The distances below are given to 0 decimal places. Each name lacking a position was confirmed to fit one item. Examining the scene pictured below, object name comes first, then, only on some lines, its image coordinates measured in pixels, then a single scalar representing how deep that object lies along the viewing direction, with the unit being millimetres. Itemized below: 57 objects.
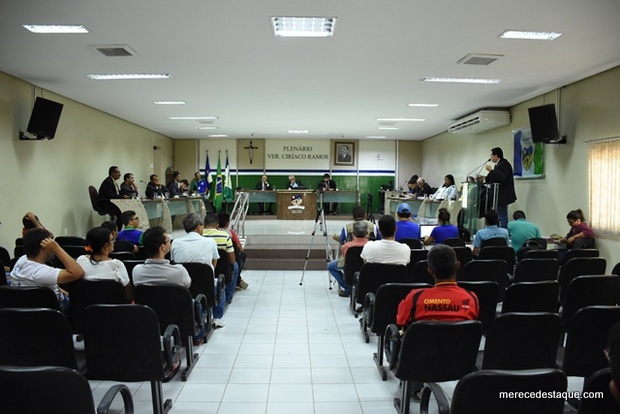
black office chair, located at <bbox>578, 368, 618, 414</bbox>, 1359
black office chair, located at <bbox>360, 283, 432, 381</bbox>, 3020
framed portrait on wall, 16062
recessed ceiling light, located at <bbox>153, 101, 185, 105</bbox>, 8719
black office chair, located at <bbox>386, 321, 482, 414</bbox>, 2104
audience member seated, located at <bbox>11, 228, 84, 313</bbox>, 2871
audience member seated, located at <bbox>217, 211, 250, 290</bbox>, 5312
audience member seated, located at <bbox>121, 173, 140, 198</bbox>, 9141
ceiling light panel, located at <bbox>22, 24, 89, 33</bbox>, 4457
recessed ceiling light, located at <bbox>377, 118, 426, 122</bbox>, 10797
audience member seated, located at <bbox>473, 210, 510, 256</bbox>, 5277
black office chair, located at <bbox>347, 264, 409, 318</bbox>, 3863
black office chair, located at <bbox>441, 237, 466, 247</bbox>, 5152
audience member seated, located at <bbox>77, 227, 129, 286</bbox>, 3000
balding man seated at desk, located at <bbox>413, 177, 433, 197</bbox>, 12016
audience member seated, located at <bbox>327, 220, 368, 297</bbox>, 4797
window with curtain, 5902
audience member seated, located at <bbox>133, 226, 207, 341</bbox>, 3162
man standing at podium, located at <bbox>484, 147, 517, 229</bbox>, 7844
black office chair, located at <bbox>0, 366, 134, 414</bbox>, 1436
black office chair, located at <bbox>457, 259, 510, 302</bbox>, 3916
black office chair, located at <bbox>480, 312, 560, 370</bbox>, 2203
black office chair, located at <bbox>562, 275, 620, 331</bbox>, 3117
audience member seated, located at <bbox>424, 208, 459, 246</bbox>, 5648
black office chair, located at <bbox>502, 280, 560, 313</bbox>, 3000
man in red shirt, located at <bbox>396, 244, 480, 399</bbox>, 2322
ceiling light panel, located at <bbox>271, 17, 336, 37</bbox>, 4348
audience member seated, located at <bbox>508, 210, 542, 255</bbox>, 5719
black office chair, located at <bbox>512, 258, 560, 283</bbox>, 4066
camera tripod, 6552
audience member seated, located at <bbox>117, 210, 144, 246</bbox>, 5164
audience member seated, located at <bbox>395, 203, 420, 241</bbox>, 5762
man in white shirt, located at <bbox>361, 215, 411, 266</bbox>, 4035
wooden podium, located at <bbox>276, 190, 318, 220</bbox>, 13081
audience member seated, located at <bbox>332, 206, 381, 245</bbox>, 5417
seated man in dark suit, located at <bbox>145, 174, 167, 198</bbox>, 10578
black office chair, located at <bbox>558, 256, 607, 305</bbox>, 3951
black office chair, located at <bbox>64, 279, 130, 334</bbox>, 2875
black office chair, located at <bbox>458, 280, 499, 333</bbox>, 2920
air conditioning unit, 9078
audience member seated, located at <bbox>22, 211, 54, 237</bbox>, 5309
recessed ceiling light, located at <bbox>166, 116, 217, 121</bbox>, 10734
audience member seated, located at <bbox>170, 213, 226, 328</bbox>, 4023
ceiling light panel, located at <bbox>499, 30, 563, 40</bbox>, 4605
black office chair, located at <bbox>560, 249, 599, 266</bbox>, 4621
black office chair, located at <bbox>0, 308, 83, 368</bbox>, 2141
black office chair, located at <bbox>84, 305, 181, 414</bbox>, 2256
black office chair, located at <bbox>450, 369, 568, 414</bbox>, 1419
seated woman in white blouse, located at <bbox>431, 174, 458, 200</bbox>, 9930
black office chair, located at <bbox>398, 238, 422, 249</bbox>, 5376
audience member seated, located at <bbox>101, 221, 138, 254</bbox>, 4770
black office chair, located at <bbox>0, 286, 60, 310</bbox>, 2709
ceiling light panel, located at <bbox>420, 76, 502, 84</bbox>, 6723
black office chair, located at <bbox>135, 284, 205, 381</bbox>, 2920
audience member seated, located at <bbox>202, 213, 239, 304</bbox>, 4641
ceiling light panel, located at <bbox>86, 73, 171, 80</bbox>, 6523
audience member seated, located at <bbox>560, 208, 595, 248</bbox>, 6051
